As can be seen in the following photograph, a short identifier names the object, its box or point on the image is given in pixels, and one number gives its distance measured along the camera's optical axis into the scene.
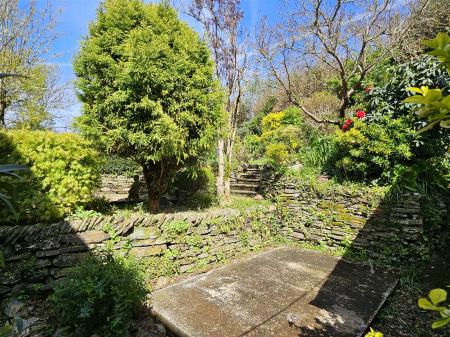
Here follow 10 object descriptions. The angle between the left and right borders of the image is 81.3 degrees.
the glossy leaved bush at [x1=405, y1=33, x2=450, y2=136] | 0.88
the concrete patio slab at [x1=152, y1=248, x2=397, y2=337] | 3.21
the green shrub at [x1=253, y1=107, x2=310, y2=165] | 7.76
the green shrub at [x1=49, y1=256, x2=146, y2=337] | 2.84
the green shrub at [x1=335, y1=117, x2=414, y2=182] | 5.95
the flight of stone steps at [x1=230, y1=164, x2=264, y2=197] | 9.13
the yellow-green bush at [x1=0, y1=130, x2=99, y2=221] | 3.69
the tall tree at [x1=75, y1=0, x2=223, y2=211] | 4.84
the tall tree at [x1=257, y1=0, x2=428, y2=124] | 7.24
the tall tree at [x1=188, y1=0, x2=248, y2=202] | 7.59
